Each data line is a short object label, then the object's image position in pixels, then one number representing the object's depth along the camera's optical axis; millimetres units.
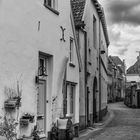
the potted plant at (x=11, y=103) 9828
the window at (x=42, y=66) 12508
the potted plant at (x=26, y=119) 10570
